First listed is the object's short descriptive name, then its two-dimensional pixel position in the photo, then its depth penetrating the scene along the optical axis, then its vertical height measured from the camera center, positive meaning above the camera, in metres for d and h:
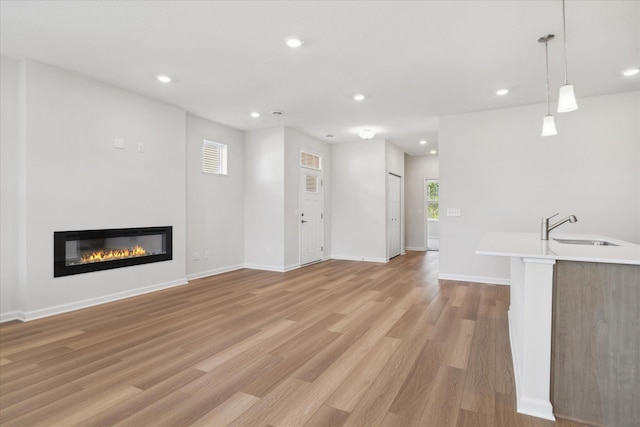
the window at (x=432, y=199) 9.71 +0.38
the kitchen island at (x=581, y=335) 1.76 -0.70
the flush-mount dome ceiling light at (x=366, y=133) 6.06 +1.47
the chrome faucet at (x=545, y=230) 2.76 -0.16
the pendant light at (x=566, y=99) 2.38 +0.83
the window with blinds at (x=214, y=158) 5.81 +1.00
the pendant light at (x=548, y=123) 2.91 +0.79
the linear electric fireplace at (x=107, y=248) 3.74 -0.47
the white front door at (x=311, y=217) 6.74 -0.11
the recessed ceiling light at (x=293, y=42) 3.02 +1.60
